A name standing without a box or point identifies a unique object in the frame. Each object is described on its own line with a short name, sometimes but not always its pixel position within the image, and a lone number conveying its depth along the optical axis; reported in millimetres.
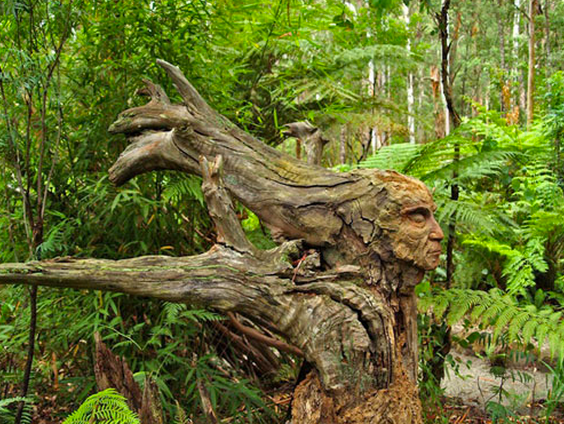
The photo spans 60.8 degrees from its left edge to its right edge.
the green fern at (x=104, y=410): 1314
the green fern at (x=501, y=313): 1880
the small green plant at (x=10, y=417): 1838
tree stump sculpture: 1581
